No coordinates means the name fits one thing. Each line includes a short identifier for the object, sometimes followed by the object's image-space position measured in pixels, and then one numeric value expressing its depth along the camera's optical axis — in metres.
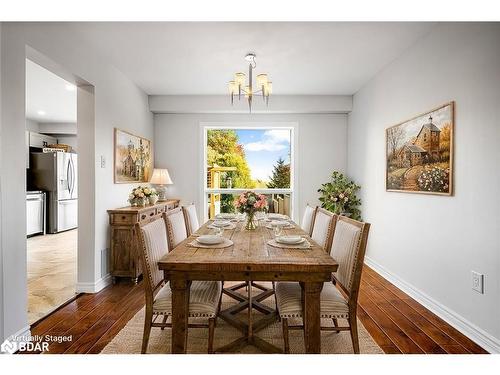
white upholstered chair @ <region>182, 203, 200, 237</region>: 3.10
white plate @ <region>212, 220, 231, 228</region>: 2.86
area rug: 2.07
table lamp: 4.73
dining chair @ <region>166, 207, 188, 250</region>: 2.44
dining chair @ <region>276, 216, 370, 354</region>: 1.81
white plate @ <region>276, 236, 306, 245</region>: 2.07
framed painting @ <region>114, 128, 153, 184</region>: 3.72
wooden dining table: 1.68
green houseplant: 4.58
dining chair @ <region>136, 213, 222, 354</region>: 1.87
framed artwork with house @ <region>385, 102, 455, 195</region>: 2.59
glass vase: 2.74
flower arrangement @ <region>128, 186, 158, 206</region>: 3.87
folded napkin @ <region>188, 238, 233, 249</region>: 2.03
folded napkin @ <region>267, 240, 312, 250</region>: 2.01
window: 5.40
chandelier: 2.95
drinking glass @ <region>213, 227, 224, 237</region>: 2.43
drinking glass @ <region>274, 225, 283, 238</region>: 2.40
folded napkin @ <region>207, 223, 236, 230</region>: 2.76
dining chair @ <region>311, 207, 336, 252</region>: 2.33
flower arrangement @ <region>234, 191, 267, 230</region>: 2.66
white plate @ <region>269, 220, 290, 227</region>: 2.84
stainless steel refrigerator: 6.49
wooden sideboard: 3.46
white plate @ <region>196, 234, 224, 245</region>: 2.07
